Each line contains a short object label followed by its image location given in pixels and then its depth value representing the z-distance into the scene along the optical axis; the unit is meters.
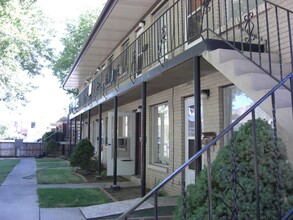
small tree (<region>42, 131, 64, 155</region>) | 26.58
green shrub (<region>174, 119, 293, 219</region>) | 3.17
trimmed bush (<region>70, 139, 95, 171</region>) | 13.84
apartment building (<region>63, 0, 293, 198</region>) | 4.68
